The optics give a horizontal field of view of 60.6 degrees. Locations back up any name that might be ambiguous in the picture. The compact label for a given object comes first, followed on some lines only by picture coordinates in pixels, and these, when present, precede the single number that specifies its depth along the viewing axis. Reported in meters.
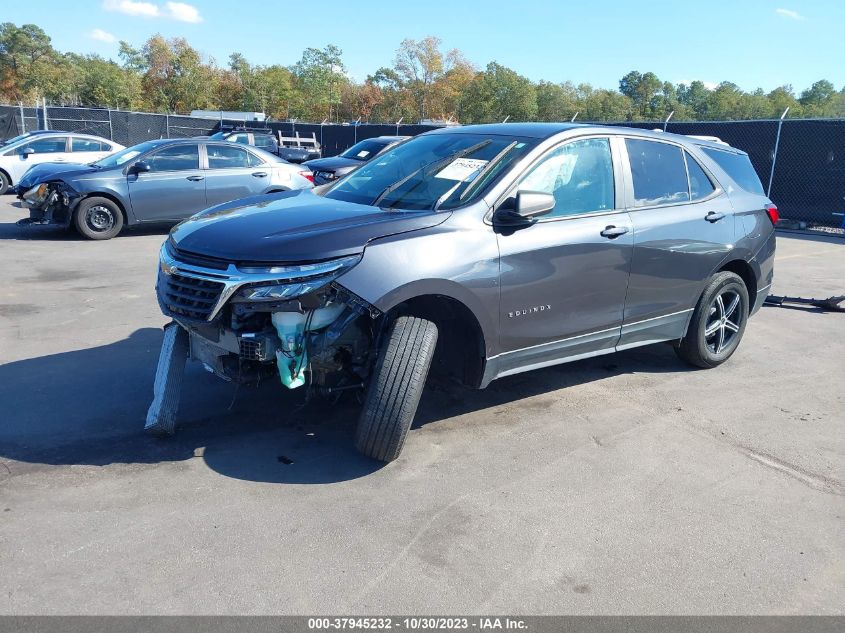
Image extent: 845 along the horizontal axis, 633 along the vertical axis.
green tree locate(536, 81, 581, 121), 82.00
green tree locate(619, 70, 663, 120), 122.88
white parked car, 17.22
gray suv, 3.88
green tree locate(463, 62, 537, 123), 73.31
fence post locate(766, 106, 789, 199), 16.93
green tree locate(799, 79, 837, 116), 107.62
